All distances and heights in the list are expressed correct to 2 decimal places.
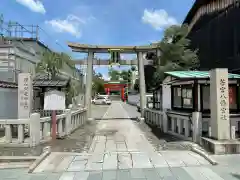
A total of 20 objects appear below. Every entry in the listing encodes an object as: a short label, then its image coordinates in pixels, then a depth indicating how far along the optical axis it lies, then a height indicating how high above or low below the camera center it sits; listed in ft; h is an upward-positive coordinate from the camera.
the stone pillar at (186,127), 21.43 -4.10
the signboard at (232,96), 23.70 -0.24
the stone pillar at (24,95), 20.41 -0.02
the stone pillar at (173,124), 24.69 -4.21
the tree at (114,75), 216.27 +25.05
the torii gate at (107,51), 39.25 +9.58
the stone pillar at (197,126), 19.76 -3.59
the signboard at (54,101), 21.73 -0.78
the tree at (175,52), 39.64 +9.74
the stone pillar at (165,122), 26.33 -4.19
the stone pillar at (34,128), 18.76 -3.65
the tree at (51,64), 43.04 +7.57
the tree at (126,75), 182.32 +21.81
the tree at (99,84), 151.79 +9.63
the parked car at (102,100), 114.48 -3.92
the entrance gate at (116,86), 176.74 +8.82
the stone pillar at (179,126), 23.15 -4.21
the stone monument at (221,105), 17.80 -1.11
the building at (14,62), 26.98 +7.47
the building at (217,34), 34.75 +13.90
